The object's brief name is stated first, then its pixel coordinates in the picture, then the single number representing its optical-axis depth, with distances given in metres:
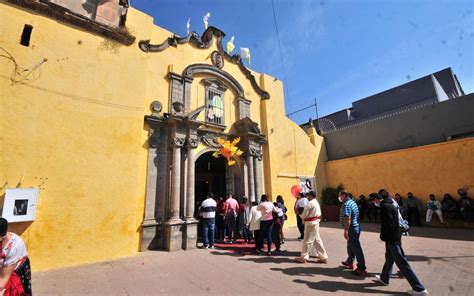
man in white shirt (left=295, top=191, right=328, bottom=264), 5.76
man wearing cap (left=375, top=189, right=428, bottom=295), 3.98
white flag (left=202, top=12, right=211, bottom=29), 10.85
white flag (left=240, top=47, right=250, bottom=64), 12.26
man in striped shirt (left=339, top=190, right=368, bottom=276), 4.85
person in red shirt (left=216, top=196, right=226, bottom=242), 8.89
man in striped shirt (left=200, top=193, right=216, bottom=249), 7.65
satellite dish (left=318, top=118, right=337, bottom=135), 19.41
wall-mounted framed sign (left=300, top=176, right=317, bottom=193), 12.98
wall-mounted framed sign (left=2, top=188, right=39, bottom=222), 5.10
